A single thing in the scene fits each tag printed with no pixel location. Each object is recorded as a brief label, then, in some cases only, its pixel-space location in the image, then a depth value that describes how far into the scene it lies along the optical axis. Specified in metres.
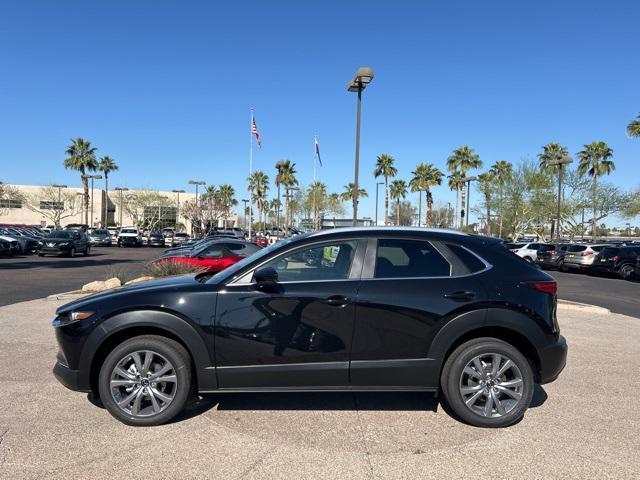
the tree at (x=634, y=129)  35.72
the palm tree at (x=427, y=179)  55.17
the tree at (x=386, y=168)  59.69
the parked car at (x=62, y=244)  27.39
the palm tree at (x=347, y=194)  76.88
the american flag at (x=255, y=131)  29.70
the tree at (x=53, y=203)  66.68
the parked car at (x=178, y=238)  45.78
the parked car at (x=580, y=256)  23.77
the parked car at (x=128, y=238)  43.03
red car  13.14
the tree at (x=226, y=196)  69.60
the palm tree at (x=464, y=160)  49.75
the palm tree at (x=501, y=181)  46.66
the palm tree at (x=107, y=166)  64.06
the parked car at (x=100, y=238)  42.84
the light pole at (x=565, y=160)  28.13
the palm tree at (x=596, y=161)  47.72
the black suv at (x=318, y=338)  3.96
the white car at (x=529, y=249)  28.25
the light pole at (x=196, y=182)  47.80
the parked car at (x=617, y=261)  21.09
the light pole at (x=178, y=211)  77.16
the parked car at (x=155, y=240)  45.53
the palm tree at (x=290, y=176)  47.81
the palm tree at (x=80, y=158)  54.78
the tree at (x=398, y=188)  74.56
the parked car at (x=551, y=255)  26.14
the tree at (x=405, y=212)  77.67
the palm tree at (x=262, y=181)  75.31
